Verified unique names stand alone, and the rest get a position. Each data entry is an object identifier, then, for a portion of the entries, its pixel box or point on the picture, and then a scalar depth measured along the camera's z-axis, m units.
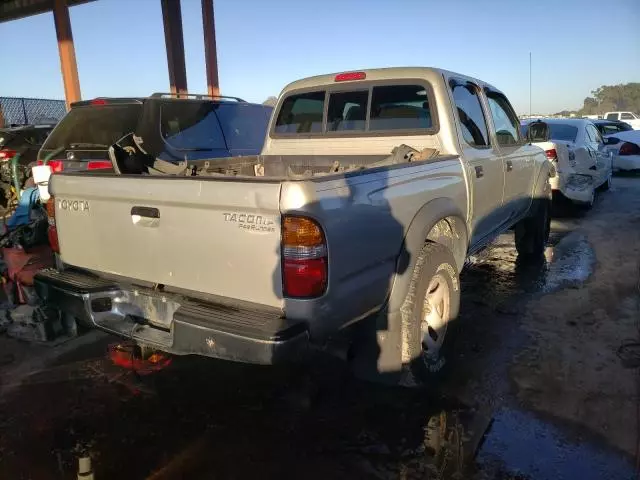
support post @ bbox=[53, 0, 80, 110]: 14.68
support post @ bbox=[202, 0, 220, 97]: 13.30
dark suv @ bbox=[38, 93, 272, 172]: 5.52
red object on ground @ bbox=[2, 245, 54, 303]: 4.40
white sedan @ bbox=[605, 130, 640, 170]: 13.07
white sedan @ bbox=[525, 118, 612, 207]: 8.35
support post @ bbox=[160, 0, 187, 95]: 13.11
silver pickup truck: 2.31
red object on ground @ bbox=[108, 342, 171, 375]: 3.33
